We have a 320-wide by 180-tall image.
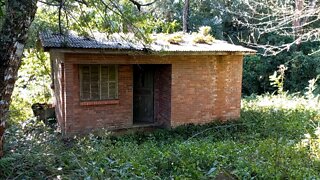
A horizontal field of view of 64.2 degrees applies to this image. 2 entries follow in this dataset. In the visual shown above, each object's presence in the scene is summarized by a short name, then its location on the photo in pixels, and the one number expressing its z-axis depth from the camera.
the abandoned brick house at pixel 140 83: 7.39
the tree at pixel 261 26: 16.41
